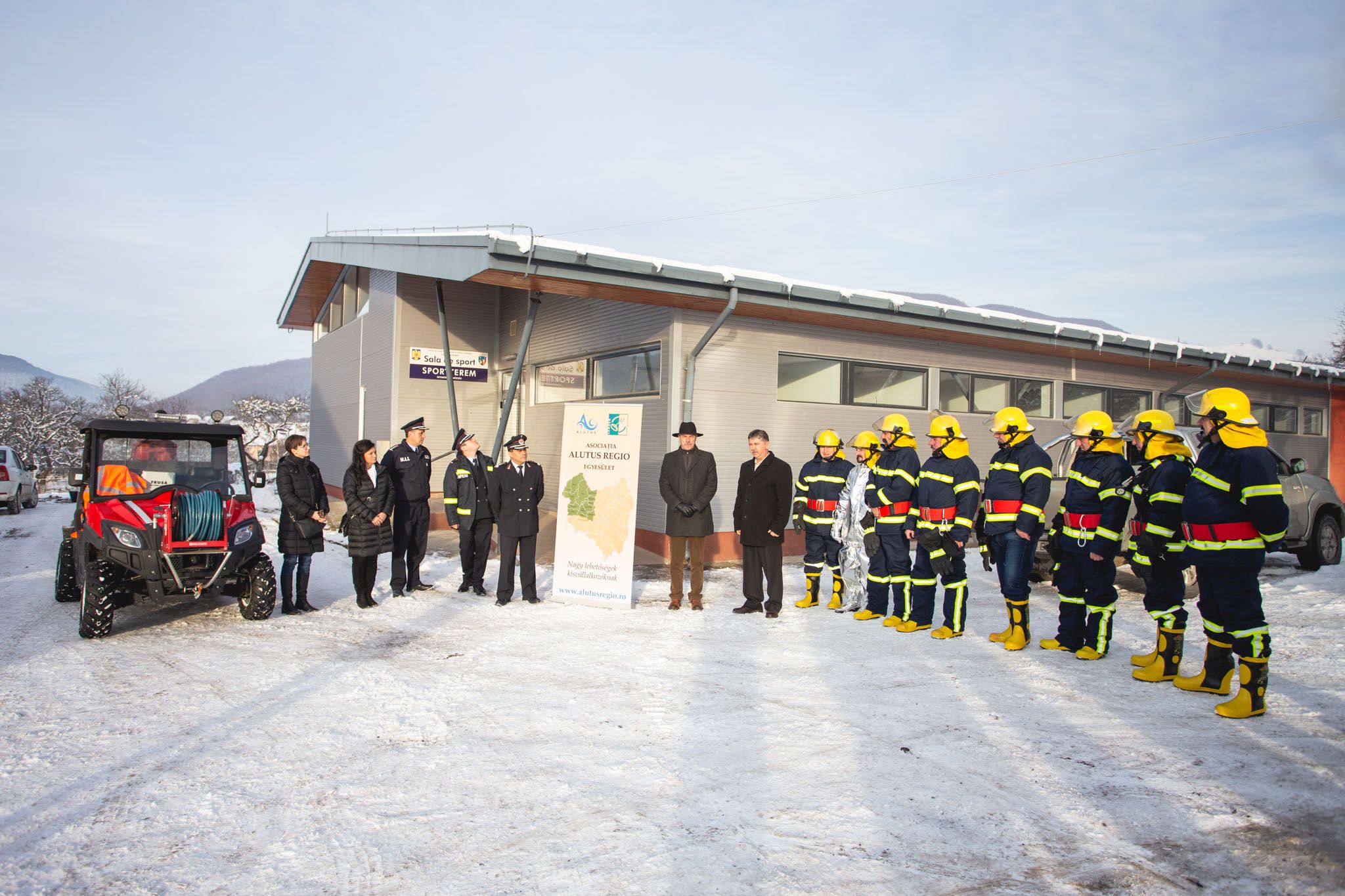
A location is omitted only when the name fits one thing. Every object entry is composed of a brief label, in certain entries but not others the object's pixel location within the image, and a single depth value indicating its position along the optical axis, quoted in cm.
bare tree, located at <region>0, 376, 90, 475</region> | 4153
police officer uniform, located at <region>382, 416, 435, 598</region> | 902
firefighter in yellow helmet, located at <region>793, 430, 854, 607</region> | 880
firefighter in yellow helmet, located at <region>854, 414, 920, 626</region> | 792
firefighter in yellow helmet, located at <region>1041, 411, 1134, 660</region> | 630
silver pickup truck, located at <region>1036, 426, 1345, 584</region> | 1083
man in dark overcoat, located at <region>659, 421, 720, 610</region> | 861
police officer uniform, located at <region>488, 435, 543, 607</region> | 880
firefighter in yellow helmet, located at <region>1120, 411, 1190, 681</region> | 588
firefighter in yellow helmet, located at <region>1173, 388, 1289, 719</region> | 502
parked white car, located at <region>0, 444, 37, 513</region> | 2017
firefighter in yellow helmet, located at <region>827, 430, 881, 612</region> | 876
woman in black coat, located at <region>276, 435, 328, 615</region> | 820
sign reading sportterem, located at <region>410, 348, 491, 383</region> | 1581
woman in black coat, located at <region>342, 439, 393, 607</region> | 848
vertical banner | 884
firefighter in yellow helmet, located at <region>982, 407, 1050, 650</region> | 679
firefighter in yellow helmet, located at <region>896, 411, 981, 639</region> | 732
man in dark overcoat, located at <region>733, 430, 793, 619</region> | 841
